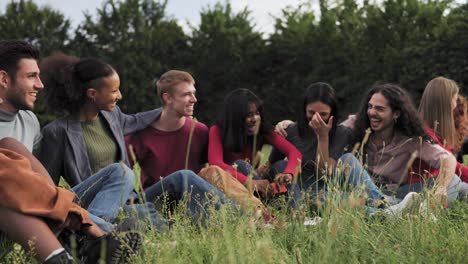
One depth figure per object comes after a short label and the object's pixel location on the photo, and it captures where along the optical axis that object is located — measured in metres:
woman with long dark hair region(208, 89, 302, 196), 5.34
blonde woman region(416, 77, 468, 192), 5.91
